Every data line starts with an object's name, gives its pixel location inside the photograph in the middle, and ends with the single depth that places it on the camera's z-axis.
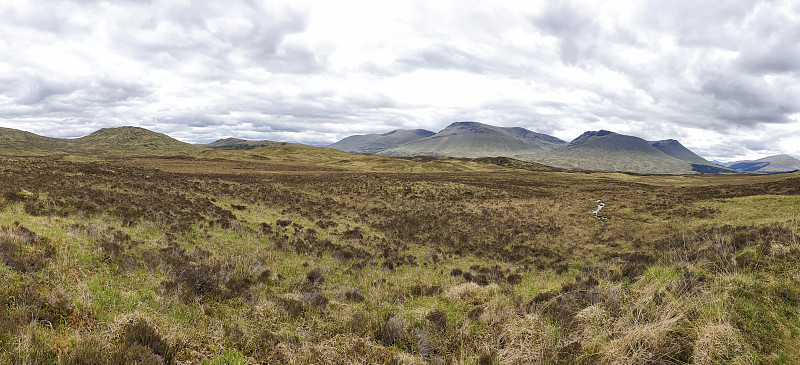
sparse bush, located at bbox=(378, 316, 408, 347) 6.10
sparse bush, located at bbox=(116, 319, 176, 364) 4.57
